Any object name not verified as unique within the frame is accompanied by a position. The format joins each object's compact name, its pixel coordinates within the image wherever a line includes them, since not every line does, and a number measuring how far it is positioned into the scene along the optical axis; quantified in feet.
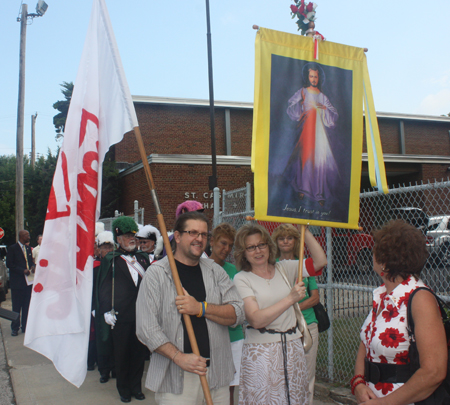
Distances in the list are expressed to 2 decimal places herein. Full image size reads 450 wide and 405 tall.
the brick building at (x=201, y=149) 63.31
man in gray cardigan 8.50
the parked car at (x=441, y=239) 12.35
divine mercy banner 9.72
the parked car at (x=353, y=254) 15.21
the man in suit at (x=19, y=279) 29.03
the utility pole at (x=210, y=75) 40.50
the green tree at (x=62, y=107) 87.45
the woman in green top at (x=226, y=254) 13.35
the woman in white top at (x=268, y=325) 9.86
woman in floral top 6.64
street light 56.75
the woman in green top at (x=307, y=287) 12.14
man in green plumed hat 16.40
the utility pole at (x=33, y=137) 99.96
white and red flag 8.94
